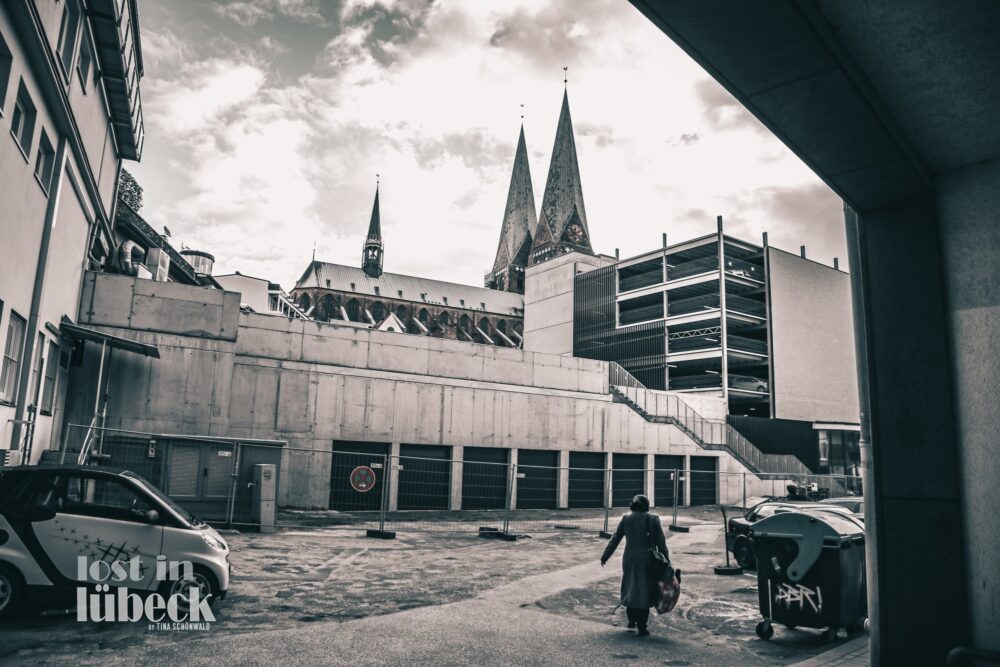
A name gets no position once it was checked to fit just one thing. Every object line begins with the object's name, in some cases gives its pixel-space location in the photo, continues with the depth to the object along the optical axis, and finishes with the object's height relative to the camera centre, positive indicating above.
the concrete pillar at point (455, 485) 23.05 -1.43
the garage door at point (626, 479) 27.05 -1.25
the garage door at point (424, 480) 22.52 -1.26
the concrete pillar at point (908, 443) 5.26 +0.12
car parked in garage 45.75 +4.88
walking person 7.33 -1.22
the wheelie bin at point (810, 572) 7.14 -1.31
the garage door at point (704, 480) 30.19 -1.32
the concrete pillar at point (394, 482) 21.41 -1.31
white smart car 6.54 -1.04
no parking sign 18.23 -1.05
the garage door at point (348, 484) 20.64 -1.36
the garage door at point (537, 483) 25.00 -1.39
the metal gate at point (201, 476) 13.51 -0.80
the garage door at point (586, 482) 26.19 -1.36
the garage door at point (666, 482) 28.50 -1.38
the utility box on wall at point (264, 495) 13.77 -1.17
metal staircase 30.06 +1.41
